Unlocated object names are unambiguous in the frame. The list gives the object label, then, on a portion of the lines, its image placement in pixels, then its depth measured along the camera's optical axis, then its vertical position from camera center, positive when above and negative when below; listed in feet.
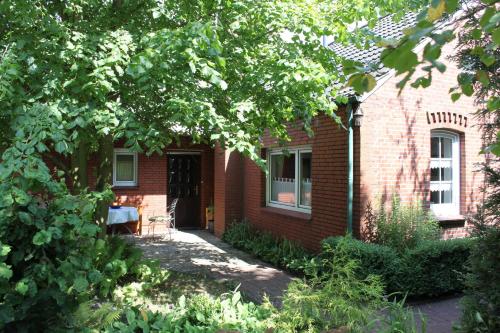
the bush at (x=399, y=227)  24.72 -2.70
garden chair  44.06 -4.39
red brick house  26.00 +0.87
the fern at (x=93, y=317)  12.64 -4.31
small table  40.50 -3.49
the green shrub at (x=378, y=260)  22.39 -4.09
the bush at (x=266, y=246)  29.68 -5.07
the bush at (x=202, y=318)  14.06 -4.59
